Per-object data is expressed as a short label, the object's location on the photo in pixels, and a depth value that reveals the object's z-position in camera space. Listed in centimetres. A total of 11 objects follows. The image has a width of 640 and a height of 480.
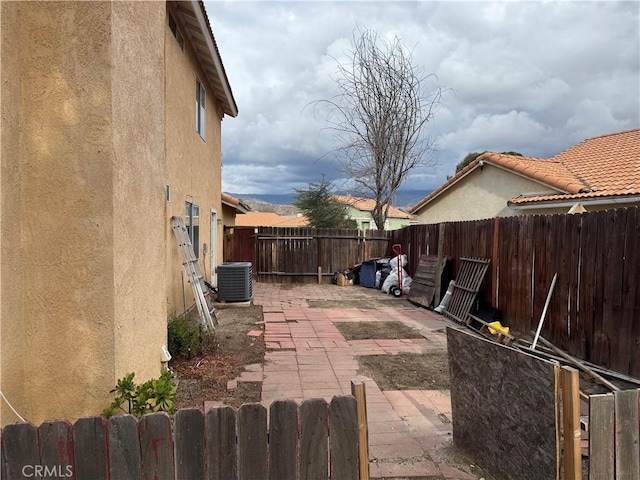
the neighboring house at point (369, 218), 4478
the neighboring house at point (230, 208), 1485
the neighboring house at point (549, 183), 998
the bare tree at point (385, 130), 2103
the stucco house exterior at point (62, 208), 274
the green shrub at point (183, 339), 557
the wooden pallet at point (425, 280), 1051
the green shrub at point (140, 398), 287
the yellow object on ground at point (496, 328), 695
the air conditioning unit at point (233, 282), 997
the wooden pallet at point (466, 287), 866
